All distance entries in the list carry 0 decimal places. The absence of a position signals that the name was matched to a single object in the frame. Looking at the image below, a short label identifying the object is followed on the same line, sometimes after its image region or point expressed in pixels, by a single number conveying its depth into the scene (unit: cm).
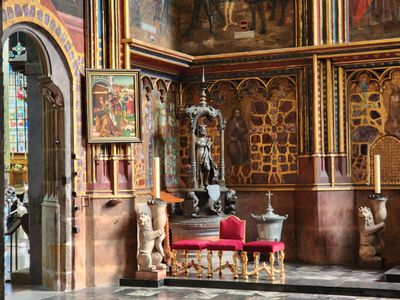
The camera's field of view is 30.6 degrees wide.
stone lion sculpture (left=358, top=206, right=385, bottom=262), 1222
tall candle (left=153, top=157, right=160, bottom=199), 1083
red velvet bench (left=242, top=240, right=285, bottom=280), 1034
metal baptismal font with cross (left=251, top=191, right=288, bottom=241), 1241
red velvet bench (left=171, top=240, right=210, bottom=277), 1070
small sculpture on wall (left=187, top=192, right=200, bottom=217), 1226
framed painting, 1084
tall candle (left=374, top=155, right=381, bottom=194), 1167
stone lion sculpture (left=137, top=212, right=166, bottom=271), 1080
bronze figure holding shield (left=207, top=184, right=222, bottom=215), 1245
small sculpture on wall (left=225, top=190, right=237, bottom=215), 1283
